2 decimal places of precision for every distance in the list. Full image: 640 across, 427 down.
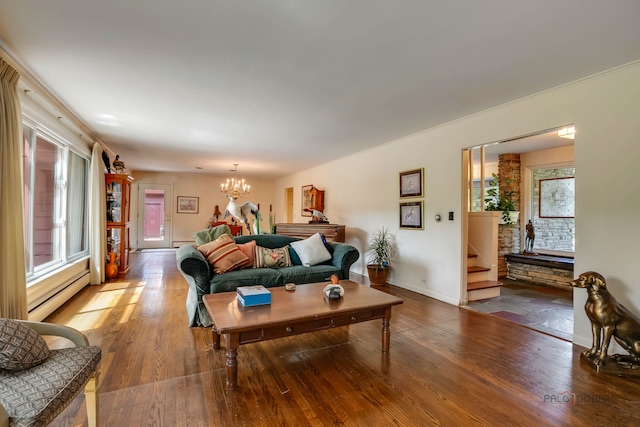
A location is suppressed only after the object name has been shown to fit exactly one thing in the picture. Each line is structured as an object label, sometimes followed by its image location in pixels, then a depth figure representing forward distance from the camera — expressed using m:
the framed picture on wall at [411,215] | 4.23
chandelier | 6.51
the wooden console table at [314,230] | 5.41
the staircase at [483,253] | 4.12
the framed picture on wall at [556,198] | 4.99
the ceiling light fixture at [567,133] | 3.46
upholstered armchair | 1.03
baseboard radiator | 2.91
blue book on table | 2.09
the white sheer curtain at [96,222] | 4.50
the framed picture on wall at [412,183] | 4.21
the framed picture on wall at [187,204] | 8.91
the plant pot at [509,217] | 5.20
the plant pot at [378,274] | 4.60
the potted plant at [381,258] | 4.61
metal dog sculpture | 2.07
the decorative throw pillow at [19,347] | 1.16
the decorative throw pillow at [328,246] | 3.69
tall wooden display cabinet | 5.02
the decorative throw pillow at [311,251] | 3.50
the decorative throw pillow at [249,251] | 3.31
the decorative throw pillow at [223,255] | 3.04
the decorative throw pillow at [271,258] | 3.38
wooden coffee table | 1.81
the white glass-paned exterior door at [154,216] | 8.59
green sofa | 2.81
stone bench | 4.47
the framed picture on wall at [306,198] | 7.12
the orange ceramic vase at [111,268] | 4.83
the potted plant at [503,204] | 5.20
